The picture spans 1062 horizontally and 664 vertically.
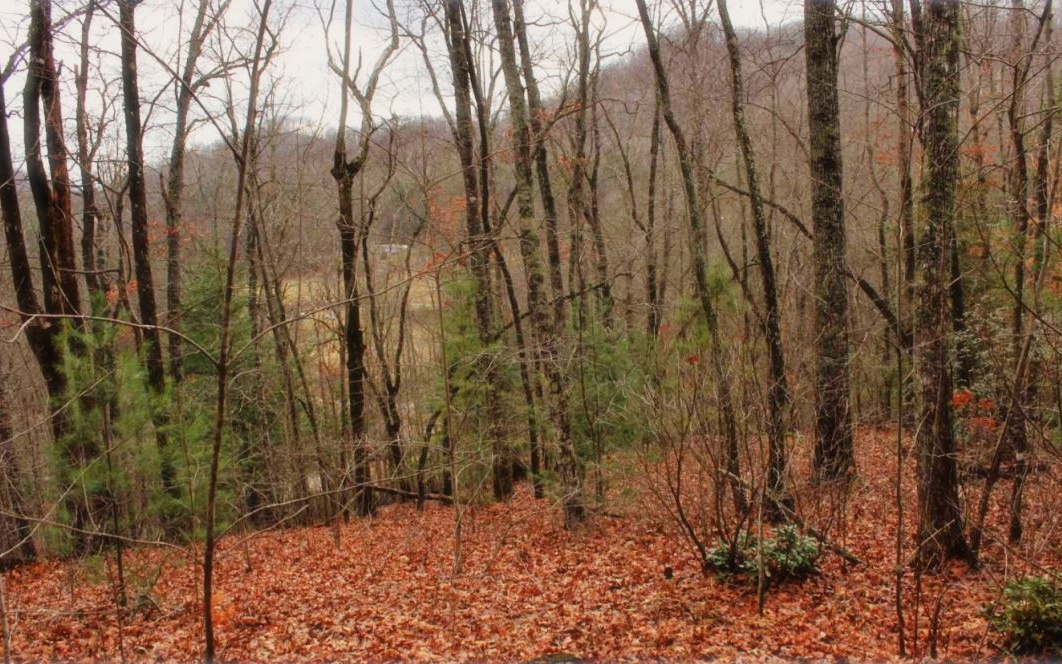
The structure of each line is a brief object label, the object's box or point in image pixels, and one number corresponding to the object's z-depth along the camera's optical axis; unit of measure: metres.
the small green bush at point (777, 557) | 6.52
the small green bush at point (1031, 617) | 4.56
